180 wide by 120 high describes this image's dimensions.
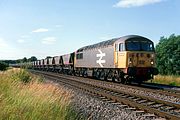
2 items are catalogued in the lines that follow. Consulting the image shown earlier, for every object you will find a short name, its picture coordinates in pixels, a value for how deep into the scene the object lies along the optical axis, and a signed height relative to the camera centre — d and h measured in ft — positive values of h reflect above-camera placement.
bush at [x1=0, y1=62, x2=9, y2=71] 180.59 +0.78
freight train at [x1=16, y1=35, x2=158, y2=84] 68.44 +1.63
